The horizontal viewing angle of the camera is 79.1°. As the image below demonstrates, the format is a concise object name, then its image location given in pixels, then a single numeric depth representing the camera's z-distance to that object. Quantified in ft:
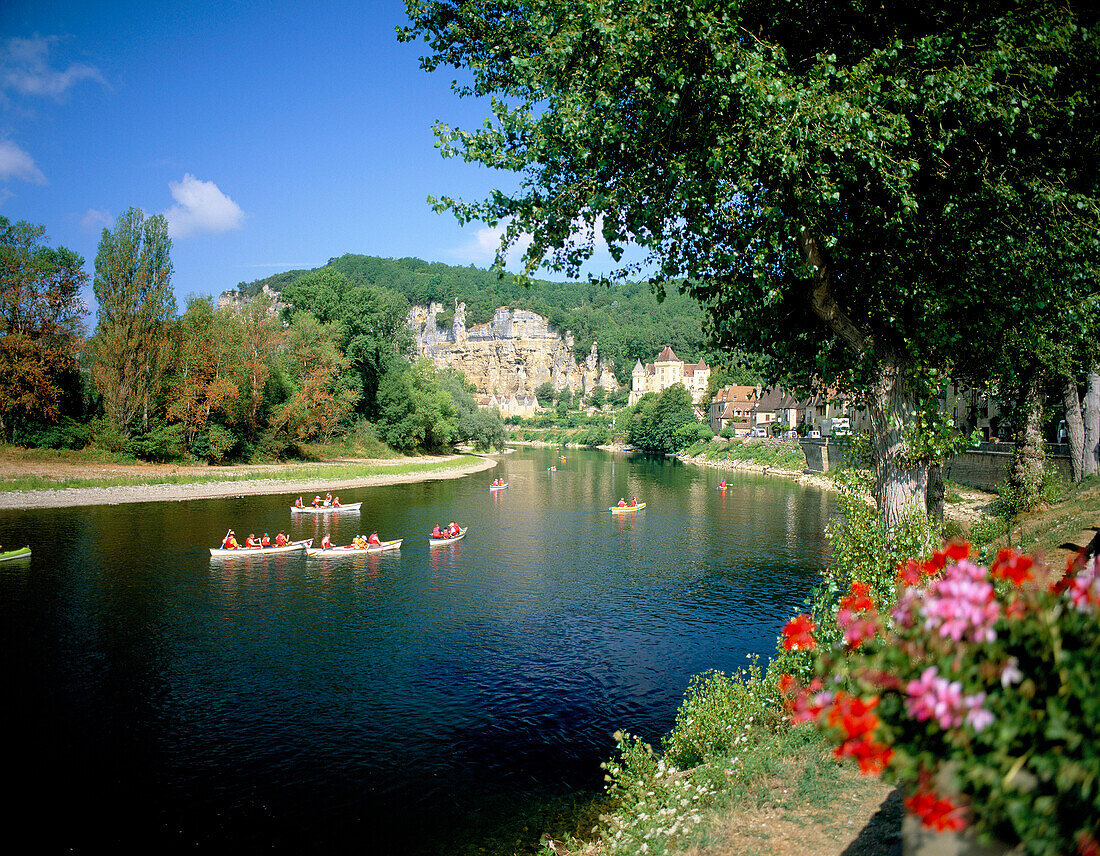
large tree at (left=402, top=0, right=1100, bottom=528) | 25.35
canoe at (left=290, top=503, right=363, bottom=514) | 132.67
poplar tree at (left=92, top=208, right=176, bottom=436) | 161.48
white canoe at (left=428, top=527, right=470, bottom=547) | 104.97
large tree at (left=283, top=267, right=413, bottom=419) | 242.17
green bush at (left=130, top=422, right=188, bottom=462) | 164.86
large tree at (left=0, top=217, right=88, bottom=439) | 146.92
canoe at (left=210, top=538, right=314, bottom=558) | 93.05
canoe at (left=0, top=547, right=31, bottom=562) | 84.17
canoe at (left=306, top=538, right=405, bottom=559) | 97.30
